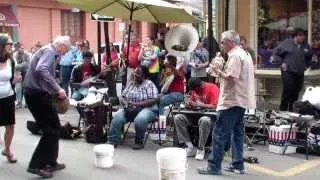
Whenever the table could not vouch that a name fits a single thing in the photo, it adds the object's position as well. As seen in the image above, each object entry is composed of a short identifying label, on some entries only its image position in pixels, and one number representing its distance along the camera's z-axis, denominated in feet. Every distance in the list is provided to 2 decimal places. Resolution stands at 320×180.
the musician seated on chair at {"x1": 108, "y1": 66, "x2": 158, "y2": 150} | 30.49
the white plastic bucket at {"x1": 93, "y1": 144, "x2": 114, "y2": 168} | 25.85
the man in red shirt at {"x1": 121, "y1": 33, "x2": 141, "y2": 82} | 42.88
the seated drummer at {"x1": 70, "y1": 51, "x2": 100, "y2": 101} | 38.80
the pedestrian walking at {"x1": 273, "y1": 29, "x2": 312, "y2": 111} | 37.70
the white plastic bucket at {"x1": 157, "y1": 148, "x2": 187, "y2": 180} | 21.07
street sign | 38.24
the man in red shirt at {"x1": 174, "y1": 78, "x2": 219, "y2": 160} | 28.81
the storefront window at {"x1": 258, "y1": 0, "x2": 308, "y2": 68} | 42.87
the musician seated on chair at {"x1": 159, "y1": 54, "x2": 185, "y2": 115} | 34.12
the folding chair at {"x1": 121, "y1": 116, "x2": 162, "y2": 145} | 31.32
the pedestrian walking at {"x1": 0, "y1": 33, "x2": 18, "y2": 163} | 25.94
